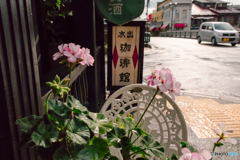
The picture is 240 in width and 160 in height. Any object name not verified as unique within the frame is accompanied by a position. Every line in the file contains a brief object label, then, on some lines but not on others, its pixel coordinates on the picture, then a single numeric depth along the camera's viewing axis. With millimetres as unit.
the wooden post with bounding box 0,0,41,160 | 572
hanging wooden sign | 1914
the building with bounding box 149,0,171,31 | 52788
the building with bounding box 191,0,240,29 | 40250
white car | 14258
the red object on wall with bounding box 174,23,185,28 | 42094
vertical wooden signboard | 3494
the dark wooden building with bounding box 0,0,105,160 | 573
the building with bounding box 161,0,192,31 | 41906
